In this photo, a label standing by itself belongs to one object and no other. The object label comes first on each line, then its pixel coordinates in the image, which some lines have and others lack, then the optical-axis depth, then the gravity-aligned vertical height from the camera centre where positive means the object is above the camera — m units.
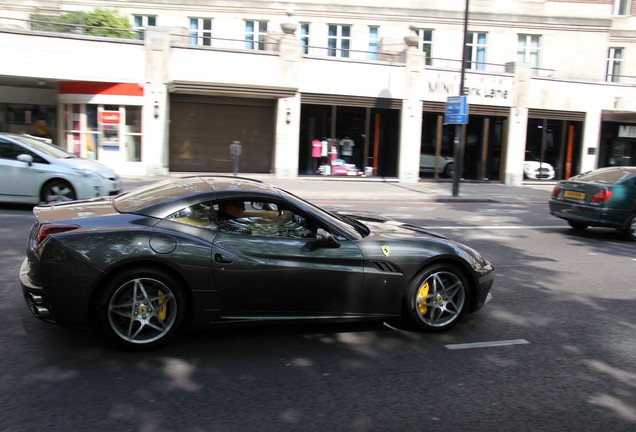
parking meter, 17.89 -0.02
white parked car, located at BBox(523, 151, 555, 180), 26.75 -0.32
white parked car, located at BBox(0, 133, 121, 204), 11.24 -0.73
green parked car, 10.88 -0.71
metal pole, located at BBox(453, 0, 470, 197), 19.15 +0.15
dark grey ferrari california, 4.37 -0.97
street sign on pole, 19.01 +1.64
